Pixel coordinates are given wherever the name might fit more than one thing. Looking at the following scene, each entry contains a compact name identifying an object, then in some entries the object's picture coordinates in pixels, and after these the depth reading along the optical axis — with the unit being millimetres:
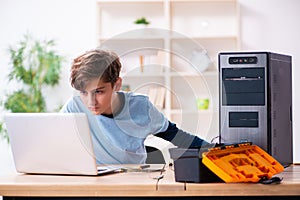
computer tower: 2205
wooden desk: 1812
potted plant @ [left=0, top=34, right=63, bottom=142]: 5227
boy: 2469
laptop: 2006
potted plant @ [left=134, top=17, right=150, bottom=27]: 5246
